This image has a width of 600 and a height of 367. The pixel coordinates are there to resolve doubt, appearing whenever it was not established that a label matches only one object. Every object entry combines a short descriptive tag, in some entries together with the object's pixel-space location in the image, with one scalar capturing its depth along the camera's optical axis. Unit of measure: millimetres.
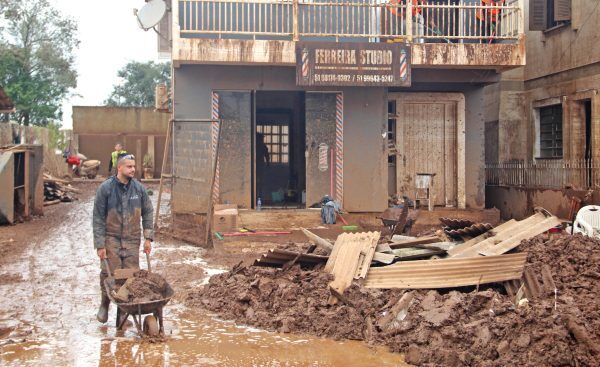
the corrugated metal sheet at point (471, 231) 9430
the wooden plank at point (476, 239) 8820
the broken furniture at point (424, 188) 15477
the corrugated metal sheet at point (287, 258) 8773
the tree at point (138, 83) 51306
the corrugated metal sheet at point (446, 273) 7832
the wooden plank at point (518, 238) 8391
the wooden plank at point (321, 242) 9188
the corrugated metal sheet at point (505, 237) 8484
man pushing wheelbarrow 7523
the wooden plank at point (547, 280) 7439
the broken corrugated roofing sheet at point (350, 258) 7961
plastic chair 10477
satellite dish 14867
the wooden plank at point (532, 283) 7559
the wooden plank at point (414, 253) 8508
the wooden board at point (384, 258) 8266
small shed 14867
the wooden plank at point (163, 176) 13898
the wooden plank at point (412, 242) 8922
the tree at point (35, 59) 32938
